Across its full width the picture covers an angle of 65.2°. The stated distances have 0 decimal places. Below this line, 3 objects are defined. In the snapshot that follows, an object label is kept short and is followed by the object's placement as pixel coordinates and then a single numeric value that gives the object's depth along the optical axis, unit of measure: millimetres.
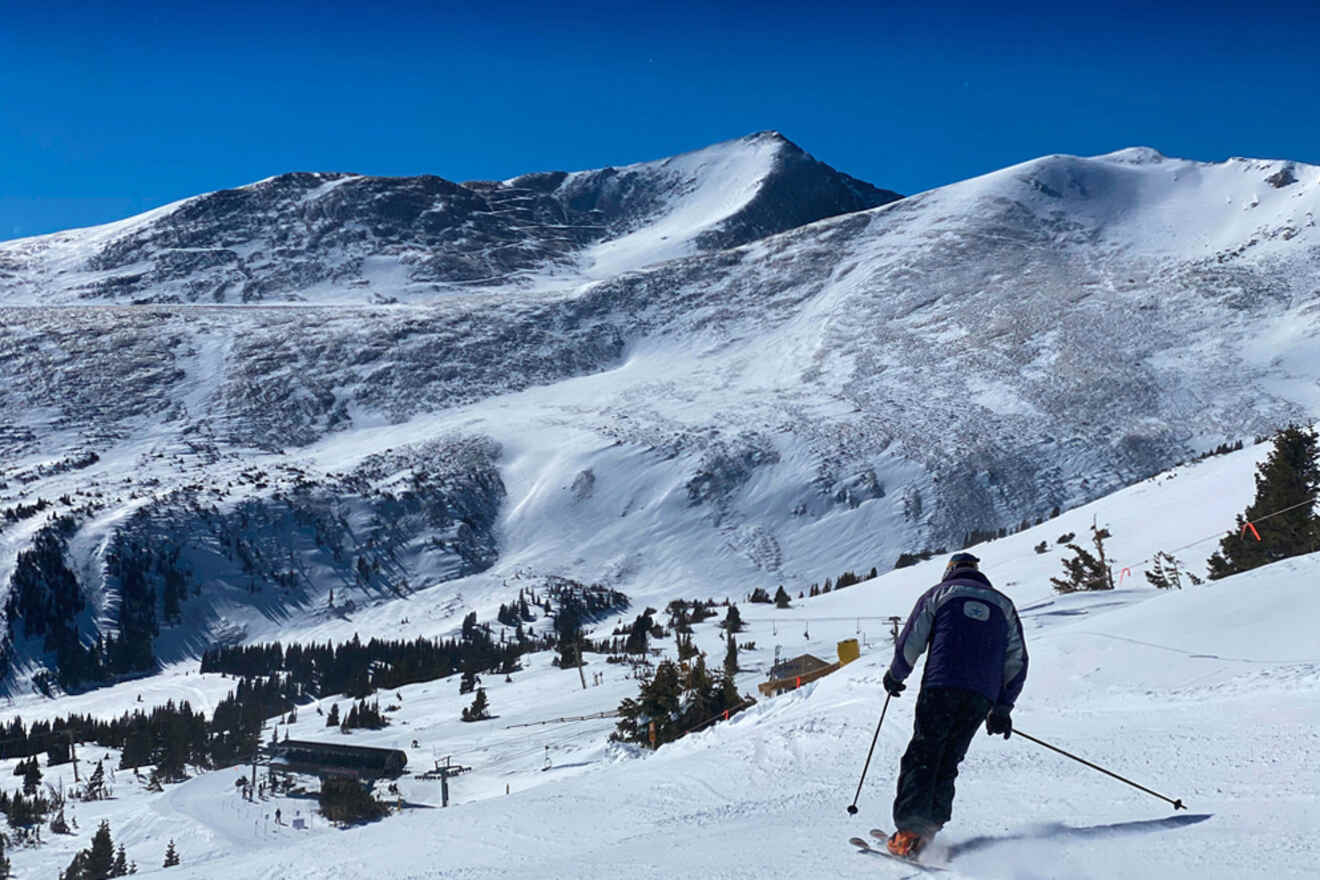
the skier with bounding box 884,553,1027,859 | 6926
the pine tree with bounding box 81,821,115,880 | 32188
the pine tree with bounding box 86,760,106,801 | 46406
